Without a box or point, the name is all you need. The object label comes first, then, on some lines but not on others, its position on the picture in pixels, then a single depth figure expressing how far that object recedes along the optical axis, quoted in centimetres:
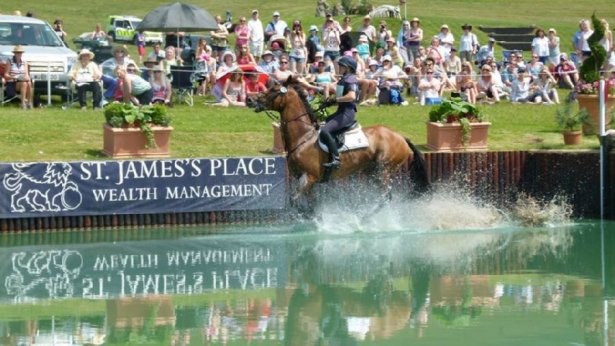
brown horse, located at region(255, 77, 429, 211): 2059
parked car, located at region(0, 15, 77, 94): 2759
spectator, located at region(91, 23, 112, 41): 3853
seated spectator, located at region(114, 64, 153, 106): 2653
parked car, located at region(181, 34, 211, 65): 3322
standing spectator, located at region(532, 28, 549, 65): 3353
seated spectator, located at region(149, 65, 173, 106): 2772
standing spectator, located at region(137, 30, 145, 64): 4325
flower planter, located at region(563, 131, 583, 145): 2438
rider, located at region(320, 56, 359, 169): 2020
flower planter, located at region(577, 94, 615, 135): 2498
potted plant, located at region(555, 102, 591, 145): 2439
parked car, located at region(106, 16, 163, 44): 4966
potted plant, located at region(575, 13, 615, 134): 2547
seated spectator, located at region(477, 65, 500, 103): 3005
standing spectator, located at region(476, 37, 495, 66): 3375
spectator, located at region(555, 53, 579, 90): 3216
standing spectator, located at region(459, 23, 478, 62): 3391
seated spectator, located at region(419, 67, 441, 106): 2944
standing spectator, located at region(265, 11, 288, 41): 3503
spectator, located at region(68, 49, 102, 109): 2714
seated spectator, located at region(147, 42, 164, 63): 3120
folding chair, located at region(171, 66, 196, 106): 2842
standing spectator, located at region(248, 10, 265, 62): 3344
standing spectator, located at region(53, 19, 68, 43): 3503
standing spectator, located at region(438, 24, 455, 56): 3216
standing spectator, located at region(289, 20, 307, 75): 3139
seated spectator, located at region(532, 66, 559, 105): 3036
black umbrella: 3098
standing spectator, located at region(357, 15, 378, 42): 3473
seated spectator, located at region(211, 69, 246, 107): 2842
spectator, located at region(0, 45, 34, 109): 2672
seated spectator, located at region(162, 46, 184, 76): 2898
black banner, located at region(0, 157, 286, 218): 2111
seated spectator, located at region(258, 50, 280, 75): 3009
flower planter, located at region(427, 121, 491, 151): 2373
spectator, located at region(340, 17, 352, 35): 3338
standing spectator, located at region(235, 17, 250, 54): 3299
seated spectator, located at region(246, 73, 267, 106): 2861
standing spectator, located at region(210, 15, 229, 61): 3278
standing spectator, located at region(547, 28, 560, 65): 3383
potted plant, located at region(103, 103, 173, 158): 2241
